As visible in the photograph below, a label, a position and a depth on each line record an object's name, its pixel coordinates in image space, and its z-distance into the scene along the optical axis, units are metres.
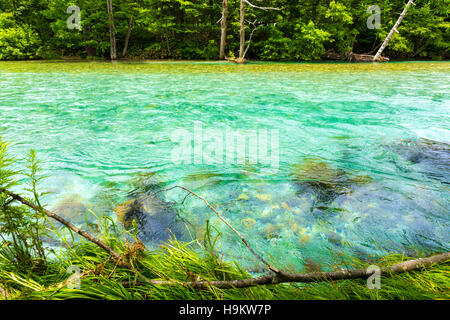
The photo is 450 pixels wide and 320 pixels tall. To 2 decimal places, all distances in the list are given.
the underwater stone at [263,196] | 3.01
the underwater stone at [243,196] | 3.05
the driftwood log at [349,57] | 21.64
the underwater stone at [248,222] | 2.55
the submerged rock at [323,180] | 3.09
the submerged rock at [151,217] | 2.45
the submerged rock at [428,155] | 3.53
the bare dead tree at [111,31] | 19.89
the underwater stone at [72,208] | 2.65
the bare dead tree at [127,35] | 21.30
